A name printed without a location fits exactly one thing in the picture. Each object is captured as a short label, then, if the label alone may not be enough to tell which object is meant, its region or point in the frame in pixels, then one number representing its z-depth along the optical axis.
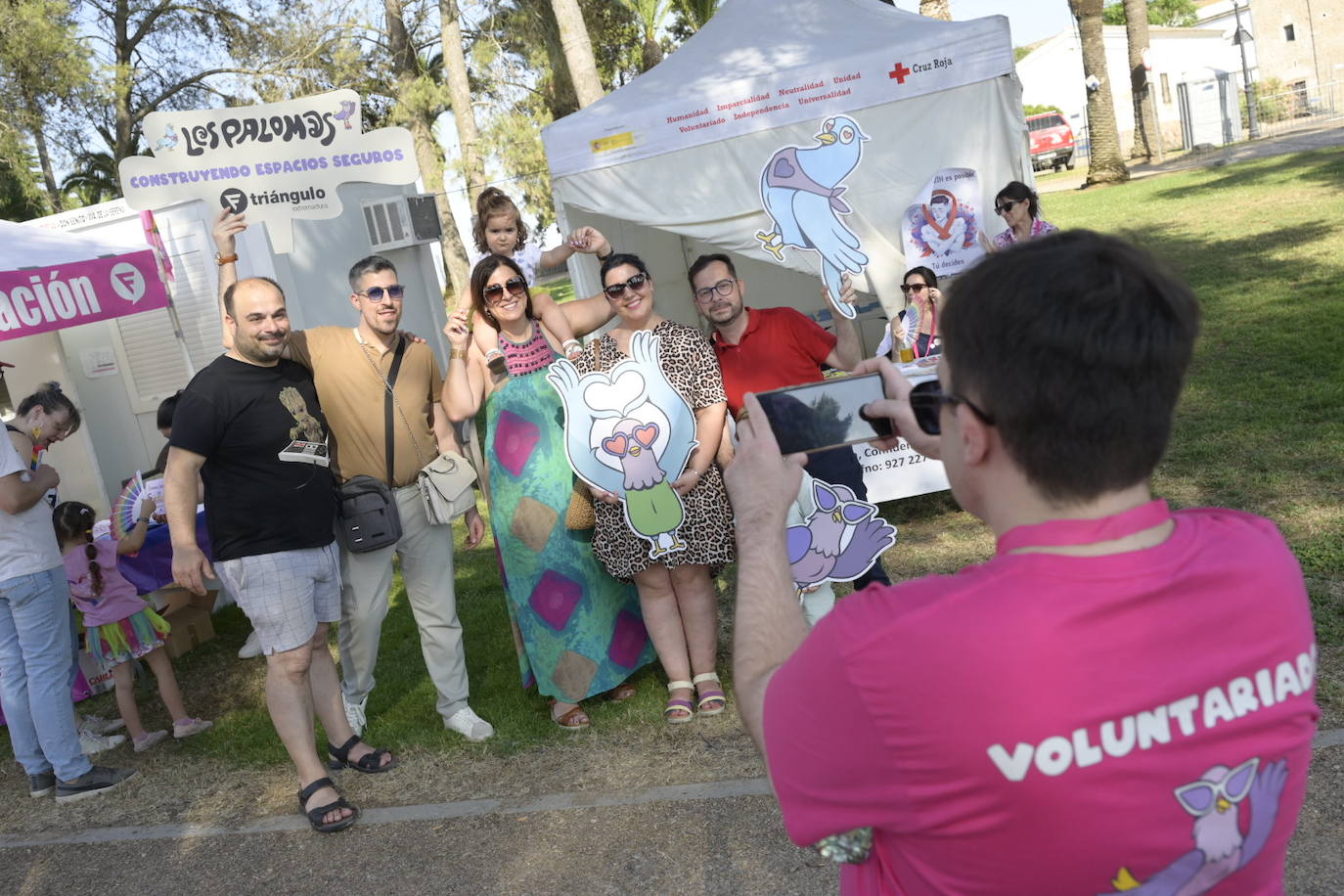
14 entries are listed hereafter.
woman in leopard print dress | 4.56
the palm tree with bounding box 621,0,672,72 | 21.42
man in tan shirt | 4.53
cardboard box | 6.96
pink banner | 6.50
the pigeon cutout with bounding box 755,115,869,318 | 5.89
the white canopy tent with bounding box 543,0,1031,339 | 6.29
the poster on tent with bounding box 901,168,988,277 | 6.42
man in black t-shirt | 3.97
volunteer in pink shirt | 1.11
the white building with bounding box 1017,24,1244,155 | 53.62
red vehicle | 35.25
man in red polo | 4.80
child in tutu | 5.47
